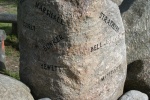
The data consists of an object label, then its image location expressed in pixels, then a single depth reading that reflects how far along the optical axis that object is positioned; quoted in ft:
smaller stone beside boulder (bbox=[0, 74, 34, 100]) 9.20
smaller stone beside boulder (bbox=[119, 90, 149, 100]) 10.82
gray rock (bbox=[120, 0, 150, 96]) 11.75
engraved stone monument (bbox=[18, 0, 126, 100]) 9.53
